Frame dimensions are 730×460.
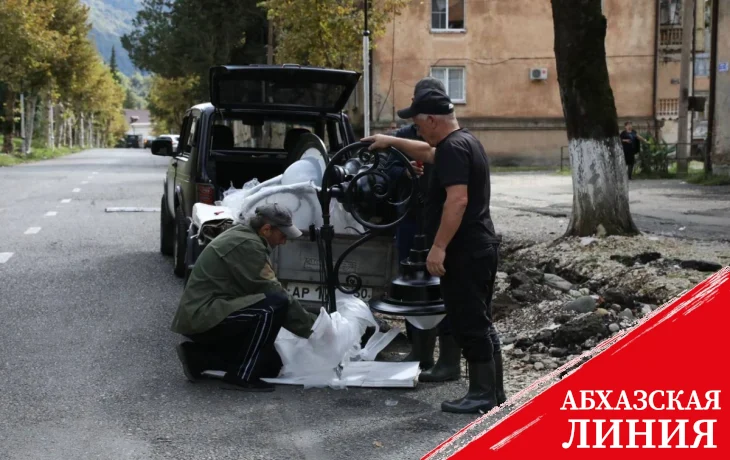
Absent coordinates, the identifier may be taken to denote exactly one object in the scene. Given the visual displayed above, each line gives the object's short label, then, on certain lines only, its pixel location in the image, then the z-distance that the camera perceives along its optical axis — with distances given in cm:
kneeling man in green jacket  659
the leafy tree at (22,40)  4475
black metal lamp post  619
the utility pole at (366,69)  2069
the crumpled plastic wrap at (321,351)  673
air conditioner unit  3966
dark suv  945
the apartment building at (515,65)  3947
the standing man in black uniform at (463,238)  570
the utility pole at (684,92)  2838
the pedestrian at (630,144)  2781
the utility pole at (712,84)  2589
